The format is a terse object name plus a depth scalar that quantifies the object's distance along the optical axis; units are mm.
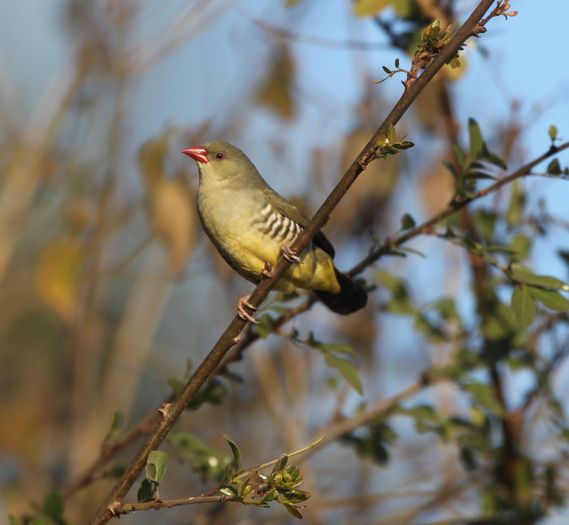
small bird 6895
